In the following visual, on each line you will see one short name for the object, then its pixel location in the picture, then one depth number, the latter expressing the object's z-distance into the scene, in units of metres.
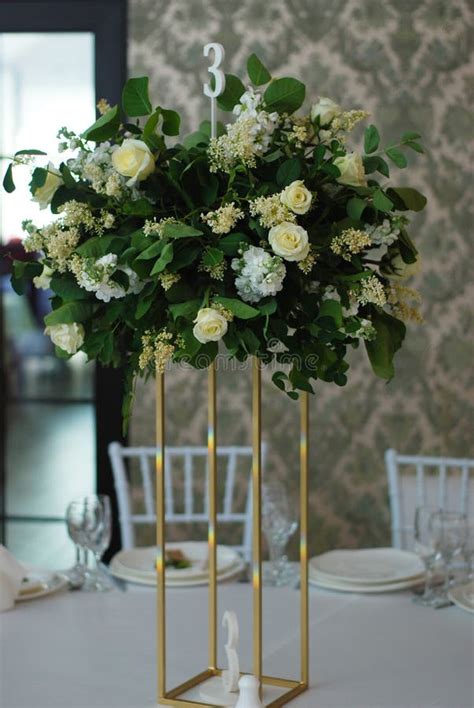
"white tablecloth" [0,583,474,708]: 1.78
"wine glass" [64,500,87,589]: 2.47
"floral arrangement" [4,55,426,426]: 1.53
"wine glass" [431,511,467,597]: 2.30
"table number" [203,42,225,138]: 1.61
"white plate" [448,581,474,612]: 2.22
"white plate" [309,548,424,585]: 2.41
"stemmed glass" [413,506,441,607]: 2.31
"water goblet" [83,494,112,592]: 2.47
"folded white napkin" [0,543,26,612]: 2.23
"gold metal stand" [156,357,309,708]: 1.69
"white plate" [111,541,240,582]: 2.47
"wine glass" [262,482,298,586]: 2.57
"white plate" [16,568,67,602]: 2.33
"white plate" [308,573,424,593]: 2.37
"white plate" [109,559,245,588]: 2.45
